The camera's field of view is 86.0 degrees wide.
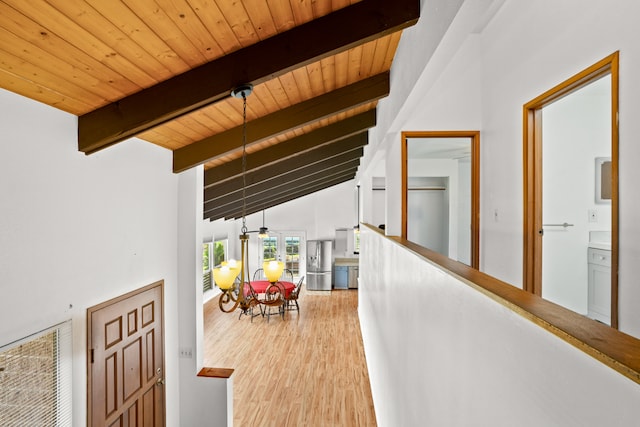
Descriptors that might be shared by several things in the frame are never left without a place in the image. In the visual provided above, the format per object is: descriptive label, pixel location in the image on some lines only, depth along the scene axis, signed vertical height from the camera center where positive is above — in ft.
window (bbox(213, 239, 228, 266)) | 29.84 -3.27
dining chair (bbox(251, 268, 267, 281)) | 34.06 -6.06
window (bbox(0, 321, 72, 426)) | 5.88 -3.10
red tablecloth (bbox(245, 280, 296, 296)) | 25.45 -5.51
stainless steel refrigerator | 32.83 -4.82
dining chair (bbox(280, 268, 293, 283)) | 34.78 -6.31
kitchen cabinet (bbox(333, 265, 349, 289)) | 34.09 -6.11
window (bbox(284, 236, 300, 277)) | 34.78 -3.78
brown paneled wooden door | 8.08 -3.90
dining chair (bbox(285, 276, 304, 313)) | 26.13 -6.56
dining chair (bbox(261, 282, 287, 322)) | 24.66 -6.21
